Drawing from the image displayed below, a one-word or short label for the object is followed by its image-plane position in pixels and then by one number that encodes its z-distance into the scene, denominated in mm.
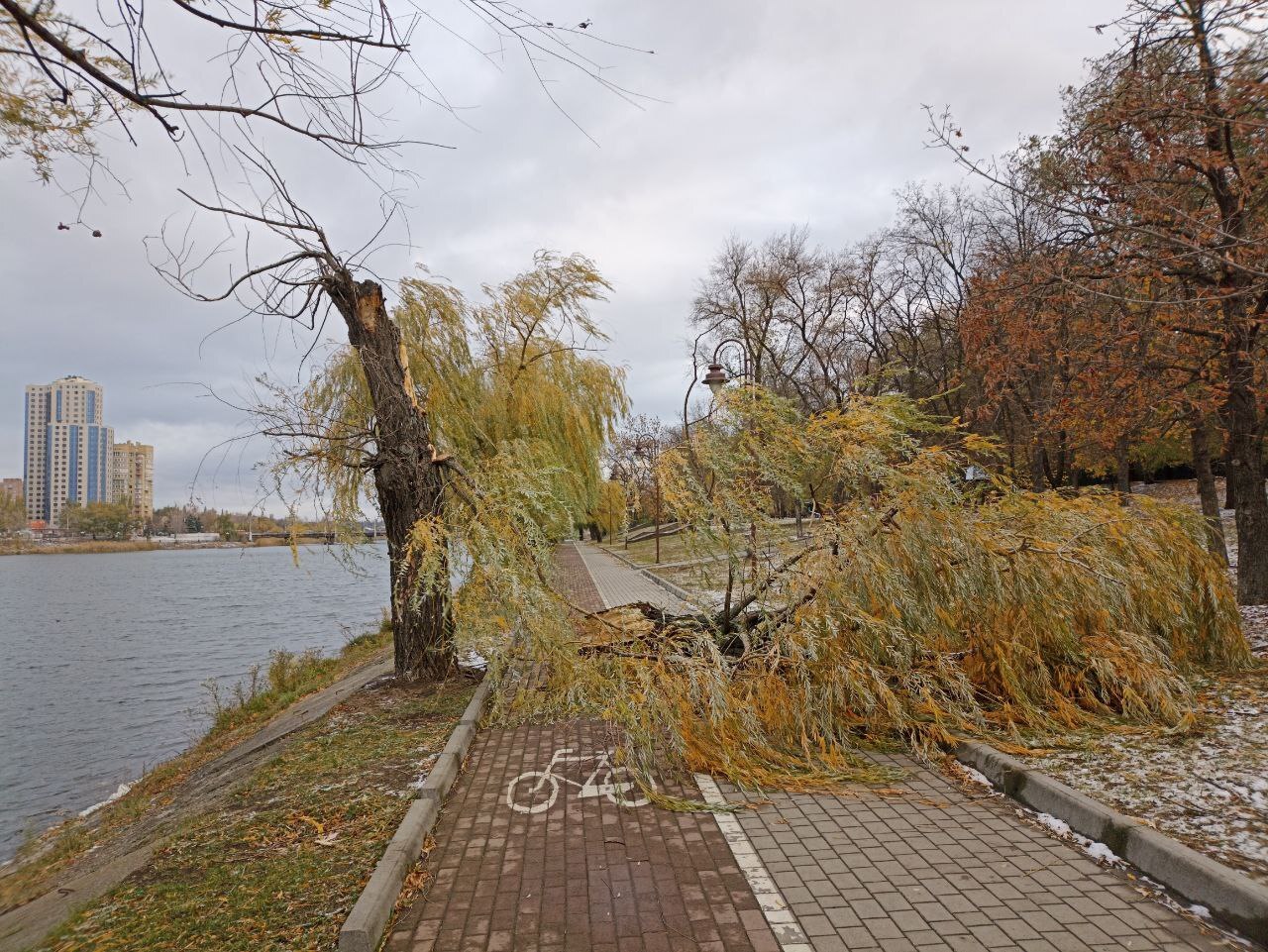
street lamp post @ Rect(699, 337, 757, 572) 8008
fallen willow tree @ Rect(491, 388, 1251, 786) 6199
